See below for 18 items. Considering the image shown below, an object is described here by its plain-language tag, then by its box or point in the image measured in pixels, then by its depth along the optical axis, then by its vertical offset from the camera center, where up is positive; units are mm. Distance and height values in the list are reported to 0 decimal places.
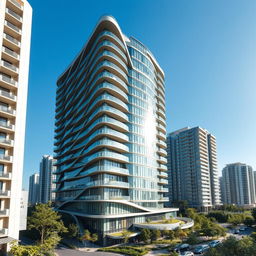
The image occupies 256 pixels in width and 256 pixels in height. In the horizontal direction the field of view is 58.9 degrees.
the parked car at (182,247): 42659 -12997
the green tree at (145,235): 47156 -11706
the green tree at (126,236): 44819 -11305
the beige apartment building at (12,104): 31047 +11134
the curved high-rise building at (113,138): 53300 +10785
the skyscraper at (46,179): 175888 -550
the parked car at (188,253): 37556 -12408
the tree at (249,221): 72000 -13700
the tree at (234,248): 18109 -5771
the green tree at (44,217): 40281 -6944
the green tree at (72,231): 47400 -10834
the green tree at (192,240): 43375 -11684
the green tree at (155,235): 48125 -11864
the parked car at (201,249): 40703 -12863
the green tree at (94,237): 45656 -11744
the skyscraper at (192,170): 126062 +4588
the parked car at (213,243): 45212 -13006
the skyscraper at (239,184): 172375 -5366
